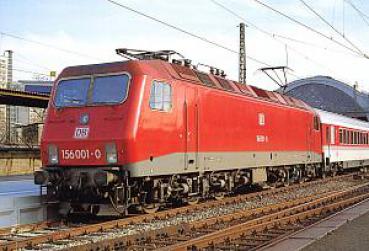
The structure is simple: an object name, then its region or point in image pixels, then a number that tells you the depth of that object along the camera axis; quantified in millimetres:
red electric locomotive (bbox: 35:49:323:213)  11523
